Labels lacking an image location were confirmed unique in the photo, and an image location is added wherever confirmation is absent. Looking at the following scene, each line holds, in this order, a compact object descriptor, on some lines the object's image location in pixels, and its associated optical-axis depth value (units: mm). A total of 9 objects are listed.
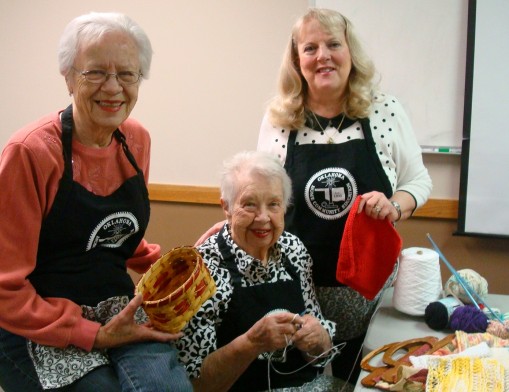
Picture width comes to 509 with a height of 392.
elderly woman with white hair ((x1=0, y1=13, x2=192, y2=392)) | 1375
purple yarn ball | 1675
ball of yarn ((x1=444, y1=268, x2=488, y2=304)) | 1896
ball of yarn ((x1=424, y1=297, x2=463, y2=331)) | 1738
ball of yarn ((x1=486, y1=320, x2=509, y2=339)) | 1613
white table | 1691
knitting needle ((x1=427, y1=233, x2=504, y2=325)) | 1823
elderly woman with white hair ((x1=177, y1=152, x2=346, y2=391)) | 1635
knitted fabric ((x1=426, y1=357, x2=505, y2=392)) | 1287
